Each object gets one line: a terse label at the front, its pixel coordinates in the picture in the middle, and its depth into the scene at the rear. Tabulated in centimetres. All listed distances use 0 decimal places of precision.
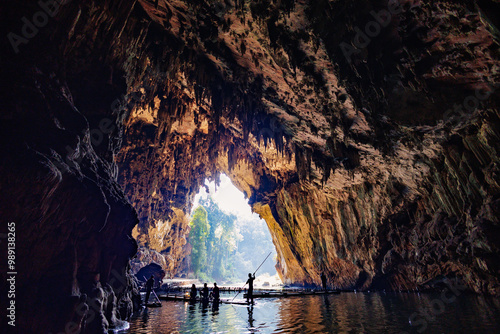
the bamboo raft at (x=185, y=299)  1152
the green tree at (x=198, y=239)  4588
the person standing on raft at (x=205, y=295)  1140
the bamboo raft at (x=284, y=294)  1424
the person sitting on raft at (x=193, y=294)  1350
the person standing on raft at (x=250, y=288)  1121
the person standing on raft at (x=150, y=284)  1351
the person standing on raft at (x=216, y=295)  1021
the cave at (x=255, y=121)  488
